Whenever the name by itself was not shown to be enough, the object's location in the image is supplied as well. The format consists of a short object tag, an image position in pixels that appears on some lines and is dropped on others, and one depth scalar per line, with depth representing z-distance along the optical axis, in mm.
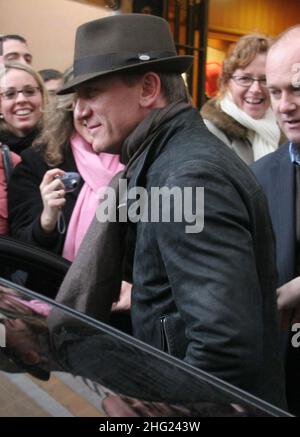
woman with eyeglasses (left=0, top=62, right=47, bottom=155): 3465
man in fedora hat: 1420
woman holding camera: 2748
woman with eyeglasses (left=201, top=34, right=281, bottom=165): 3256
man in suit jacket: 2162
